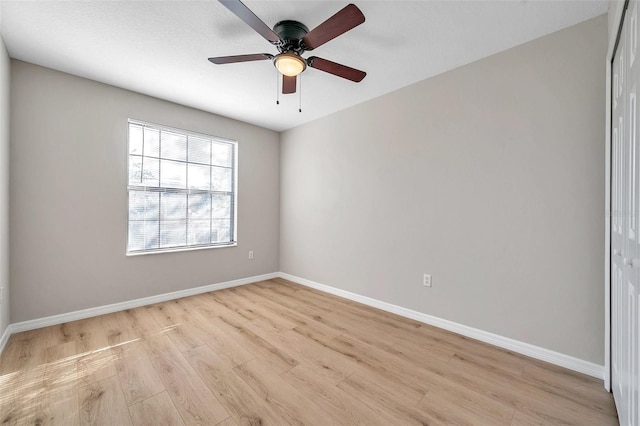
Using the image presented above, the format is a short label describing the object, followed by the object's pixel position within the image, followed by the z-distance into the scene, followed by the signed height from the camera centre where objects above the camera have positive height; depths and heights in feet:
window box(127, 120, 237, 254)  10.53 +0.98
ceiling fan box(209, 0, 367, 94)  5.16 +3.75
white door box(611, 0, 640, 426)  3.63 -0.11
